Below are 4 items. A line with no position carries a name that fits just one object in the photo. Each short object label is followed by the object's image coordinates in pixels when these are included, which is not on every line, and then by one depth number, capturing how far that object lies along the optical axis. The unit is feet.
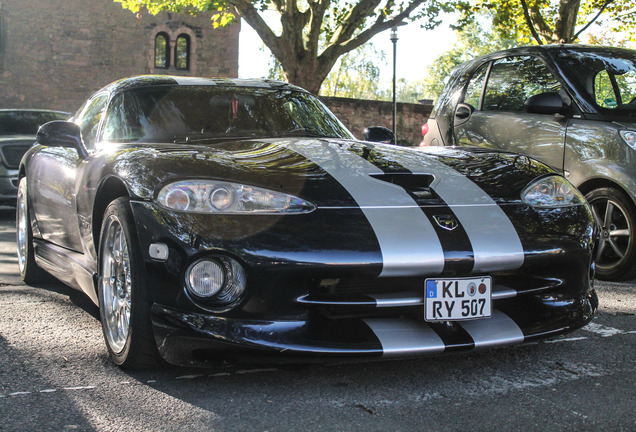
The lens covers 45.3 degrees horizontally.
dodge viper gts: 9.24
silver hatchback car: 17.66
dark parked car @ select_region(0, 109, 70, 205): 33.24
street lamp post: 75.86
